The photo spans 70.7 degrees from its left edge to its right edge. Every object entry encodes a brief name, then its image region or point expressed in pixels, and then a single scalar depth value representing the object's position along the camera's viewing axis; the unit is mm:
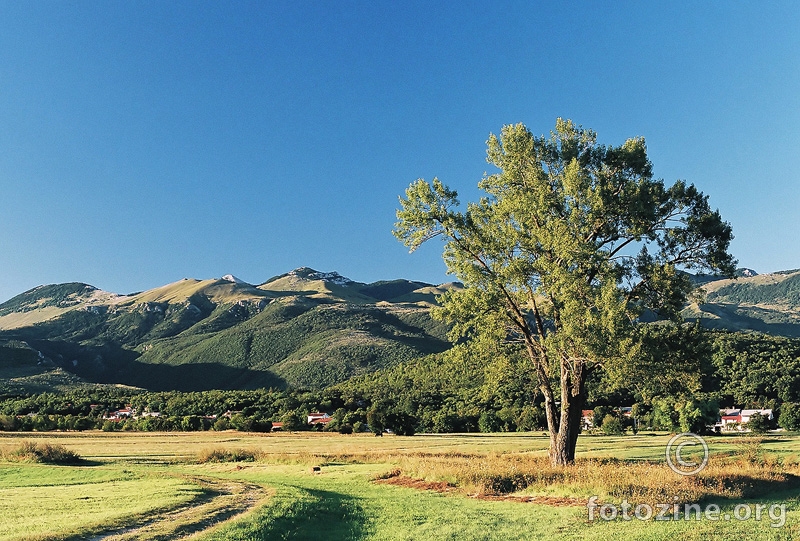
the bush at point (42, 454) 43531
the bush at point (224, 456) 48844
